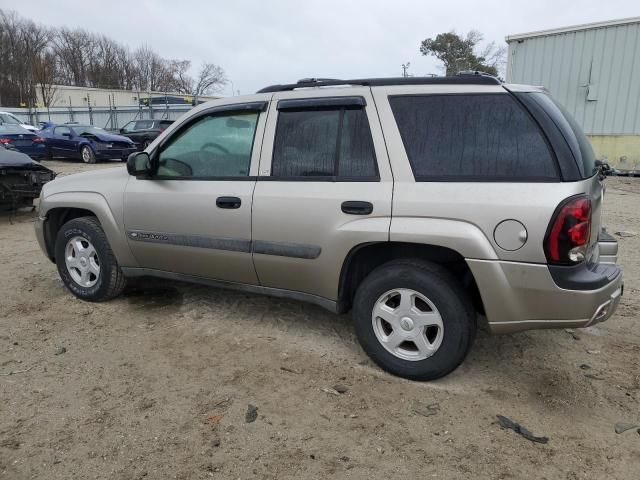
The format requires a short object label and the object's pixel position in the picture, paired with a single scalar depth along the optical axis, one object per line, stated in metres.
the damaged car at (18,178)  7.76
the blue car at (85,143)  17.23
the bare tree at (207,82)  69.75
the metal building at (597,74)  11.70
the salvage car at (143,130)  20.78
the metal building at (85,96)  54.19
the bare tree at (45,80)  54.48
